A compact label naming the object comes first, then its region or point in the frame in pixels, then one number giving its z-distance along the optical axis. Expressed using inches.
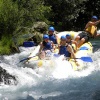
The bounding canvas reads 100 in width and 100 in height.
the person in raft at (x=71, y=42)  504.7
